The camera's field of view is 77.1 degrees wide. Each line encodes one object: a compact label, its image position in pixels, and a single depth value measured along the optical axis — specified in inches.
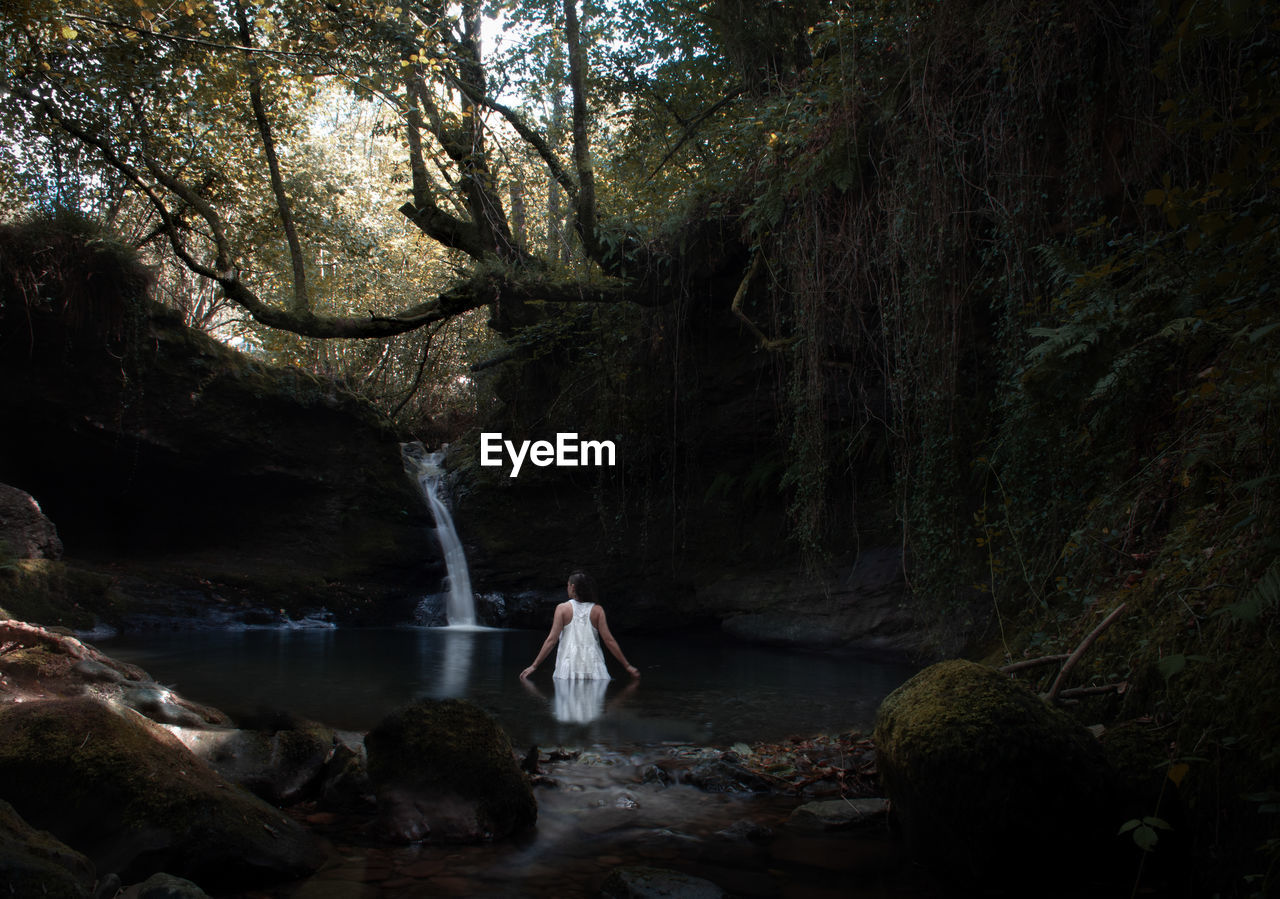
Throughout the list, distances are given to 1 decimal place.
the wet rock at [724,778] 182.1
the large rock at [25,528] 442.3
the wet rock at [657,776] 188.7
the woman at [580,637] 351.6
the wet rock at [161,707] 207.0
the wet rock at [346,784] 167.9
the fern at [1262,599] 91.7
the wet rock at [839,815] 155.6
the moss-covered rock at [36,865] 91.7
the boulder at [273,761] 169.0
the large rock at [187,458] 535.8
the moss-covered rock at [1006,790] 124.0
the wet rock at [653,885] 121.5
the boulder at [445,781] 151.9
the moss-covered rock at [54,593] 407.8
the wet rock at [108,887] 109.4
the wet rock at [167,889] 108.7
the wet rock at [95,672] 220.7
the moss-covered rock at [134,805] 125.4
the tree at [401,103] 400.2
